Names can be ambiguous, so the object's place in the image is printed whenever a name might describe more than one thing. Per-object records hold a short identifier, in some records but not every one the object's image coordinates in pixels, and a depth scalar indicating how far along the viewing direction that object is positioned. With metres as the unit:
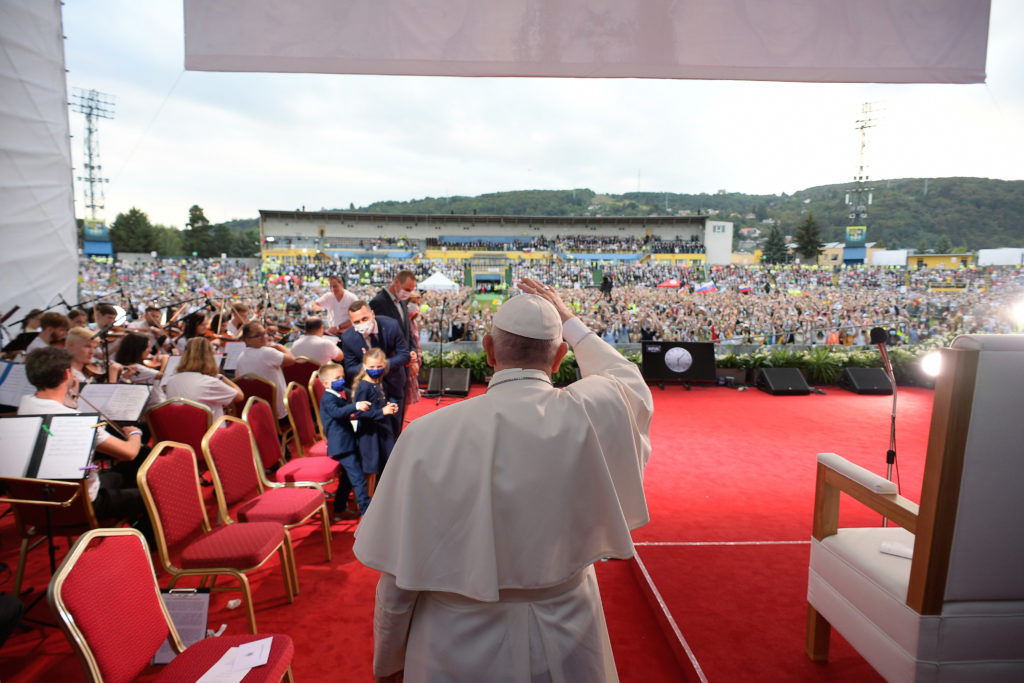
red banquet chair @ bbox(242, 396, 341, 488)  3.78
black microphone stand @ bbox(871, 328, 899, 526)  2.67
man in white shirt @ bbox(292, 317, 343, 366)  6.15
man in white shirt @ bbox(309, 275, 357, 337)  6.85
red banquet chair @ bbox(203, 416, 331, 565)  3.04
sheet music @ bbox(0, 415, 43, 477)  2.58
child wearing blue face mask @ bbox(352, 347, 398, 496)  3.95
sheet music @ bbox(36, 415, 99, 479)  2.61
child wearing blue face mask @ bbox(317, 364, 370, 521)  3.89
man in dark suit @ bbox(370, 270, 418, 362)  5.25
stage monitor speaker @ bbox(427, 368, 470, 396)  8.97
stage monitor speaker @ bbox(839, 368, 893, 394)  9.35
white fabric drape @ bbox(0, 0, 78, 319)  6.19
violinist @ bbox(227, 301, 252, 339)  8.16
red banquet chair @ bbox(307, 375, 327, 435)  5.10
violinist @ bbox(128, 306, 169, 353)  7.72
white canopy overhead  1.39
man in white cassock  1.11
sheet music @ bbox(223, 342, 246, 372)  6.31
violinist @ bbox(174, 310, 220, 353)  6.62
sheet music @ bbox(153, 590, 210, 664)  2.18
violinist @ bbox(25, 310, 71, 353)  5.19
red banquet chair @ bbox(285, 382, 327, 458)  4.37
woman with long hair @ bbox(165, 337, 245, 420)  4.16
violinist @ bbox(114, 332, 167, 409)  4.86
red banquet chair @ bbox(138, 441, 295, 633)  2.44
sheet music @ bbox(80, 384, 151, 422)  3.38
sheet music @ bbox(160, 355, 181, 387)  5.04
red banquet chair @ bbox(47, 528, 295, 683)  1.48
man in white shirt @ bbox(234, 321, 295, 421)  5.31
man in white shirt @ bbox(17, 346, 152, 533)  2.98
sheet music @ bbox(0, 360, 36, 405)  4.31
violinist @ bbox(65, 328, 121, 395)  4.30
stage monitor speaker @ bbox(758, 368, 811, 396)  9.29
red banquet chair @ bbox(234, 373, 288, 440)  5.02
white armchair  1.46
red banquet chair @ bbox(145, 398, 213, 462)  3.73
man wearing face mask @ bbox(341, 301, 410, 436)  4.61
